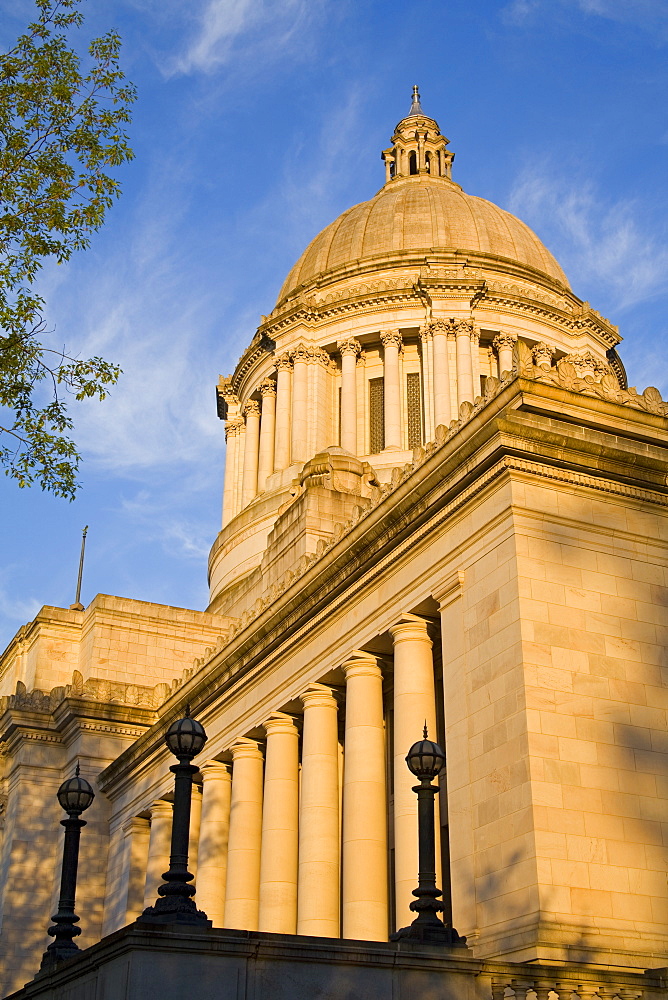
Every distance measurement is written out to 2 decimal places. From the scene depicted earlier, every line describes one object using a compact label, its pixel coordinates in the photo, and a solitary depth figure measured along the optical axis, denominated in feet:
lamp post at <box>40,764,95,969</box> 61.52
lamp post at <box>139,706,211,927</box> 47.73
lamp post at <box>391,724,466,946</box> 53.93
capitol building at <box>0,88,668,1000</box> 61.57
